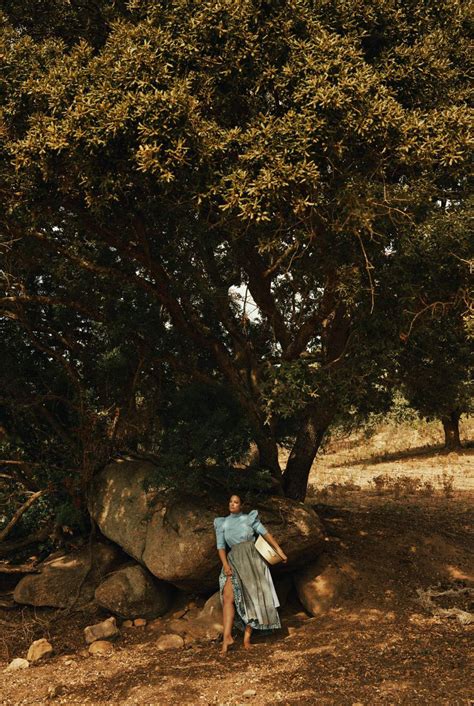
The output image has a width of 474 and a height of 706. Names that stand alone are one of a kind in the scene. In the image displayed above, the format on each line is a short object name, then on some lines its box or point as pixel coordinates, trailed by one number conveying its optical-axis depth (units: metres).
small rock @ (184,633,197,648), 7.72
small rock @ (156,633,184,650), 7.62
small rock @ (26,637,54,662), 7.53
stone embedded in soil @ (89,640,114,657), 7.65
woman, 7.38
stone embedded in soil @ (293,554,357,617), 8.36
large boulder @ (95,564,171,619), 8.67
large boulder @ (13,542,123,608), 9.27
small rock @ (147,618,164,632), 8.36
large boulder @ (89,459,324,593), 8.37
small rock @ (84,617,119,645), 8.05
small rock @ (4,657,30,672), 7.22
